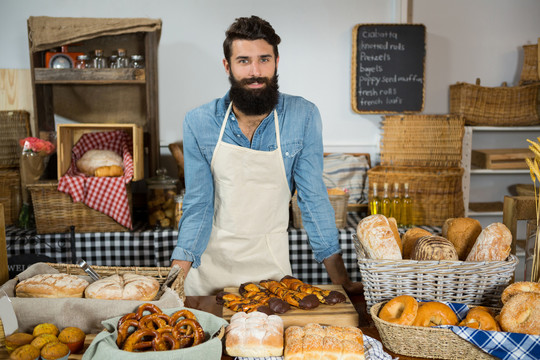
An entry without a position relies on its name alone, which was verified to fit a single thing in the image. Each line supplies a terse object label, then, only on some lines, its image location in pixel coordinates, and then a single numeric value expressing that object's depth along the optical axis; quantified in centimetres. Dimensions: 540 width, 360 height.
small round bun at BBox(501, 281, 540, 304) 137
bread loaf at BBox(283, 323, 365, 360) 124
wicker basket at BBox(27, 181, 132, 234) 330
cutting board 149
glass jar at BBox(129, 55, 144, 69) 377
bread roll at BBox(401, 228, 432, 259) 167
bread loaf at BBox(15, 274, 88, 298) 145
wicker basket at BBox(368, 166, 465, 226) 363
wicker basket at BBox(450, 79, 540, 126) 409
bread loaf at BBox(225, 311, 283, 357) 130
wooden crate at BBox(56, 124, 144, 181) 336
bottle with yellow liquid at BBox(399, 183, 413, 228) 360
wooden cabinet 373
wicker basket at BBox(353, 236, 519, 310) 142
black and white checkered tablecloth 334
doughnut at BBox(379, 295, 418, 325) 133
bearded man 203
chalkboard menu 412
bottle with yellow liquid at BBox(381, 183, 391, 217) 359
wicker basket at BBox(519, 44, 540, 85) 416
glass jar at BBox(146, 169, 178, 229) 354
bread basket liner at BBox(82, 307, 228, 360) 110
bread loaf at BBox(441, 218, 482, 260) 164
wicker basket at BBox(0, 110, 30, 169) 390
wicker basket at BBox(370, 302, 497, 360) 128
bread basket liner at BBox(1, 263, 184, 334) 137
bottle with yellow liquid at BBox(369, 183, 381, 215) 362
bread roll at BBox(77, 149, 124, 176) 347
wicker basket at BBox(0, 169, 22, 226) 355
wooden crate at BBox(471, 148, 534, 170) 408
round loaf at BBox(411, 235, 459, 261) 146
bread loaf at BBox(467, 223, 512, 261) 147
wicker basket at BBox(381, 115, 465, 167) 380
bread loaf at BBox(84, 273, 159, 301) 144
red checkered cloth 329
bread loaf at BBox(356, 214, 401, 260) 151
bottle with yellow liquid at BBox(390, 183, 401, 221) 360
